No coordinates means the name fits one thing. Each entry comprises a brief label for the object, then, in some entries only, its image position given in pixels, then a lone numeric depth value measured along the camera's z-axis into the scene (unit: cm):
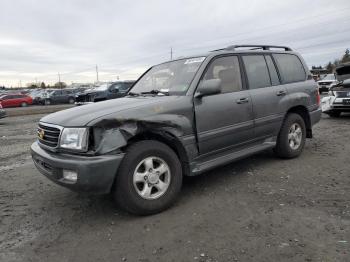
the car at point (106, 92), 1791
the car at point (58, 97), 3488
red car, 3272
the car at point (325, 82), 2300
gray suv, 350
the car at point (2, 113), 1502
